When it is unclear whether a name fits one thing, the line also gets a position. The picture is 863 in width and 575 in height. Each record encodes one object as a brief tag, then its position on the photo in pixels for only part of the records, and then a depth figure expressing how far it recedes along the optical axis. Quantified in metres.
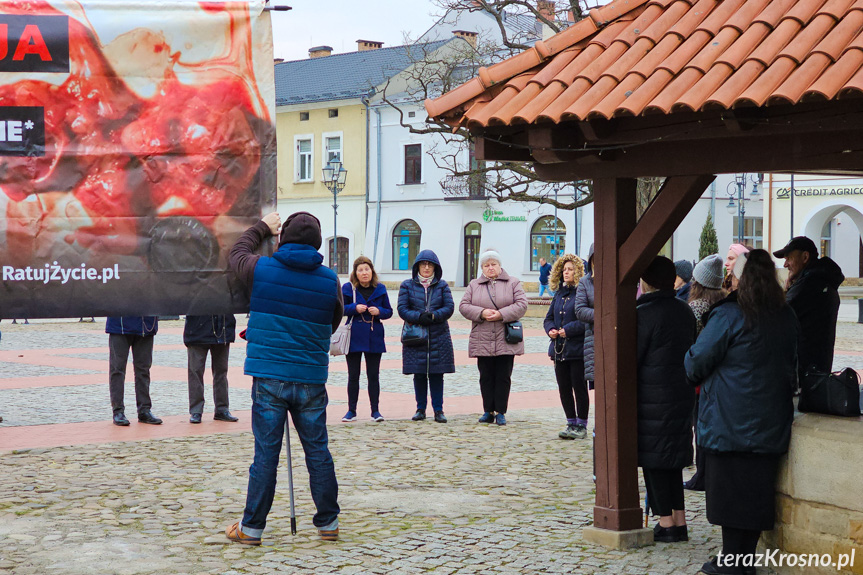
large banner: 6.15
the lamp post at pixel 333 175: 39.06
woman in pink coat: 11.48
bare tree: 23.94
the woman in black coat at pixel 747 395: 5.77
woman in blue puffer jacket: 11.77
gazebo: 5.43
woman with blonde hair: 10.50
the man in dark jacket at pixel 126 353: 11.34
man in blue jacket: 6.41
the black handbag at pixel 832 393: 5.95
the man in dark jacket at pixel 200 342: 11.66
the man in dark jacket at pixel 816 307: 7.44
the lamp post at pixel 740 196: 41.85
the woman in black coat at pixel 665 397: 6.70
